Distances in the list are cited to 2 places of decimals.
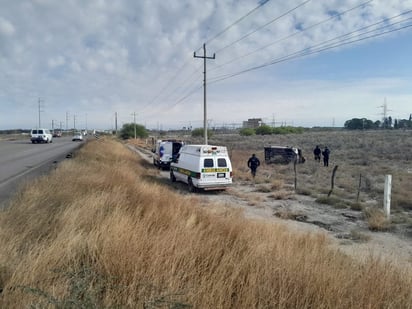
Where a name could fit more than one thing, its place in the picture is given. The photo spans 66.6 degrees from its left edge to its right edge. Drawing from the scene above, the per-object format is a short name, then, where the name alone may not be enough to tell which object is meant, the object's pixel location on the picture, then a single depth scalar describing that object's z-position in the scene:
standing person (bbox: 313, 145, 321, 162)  28.42
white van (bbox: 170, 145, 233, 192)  16.73
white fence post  11.09
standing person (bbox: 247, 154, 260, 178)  20.44
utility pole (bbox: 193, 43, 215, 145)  28.42
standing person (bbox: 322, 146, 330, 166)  25.03
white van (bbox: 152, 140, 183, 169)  25.94
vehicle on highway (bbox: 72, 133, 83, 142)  70.36
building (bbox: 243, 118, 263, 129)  181.75
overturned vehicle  28.17
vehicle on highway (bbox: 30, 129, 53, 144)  51.34
